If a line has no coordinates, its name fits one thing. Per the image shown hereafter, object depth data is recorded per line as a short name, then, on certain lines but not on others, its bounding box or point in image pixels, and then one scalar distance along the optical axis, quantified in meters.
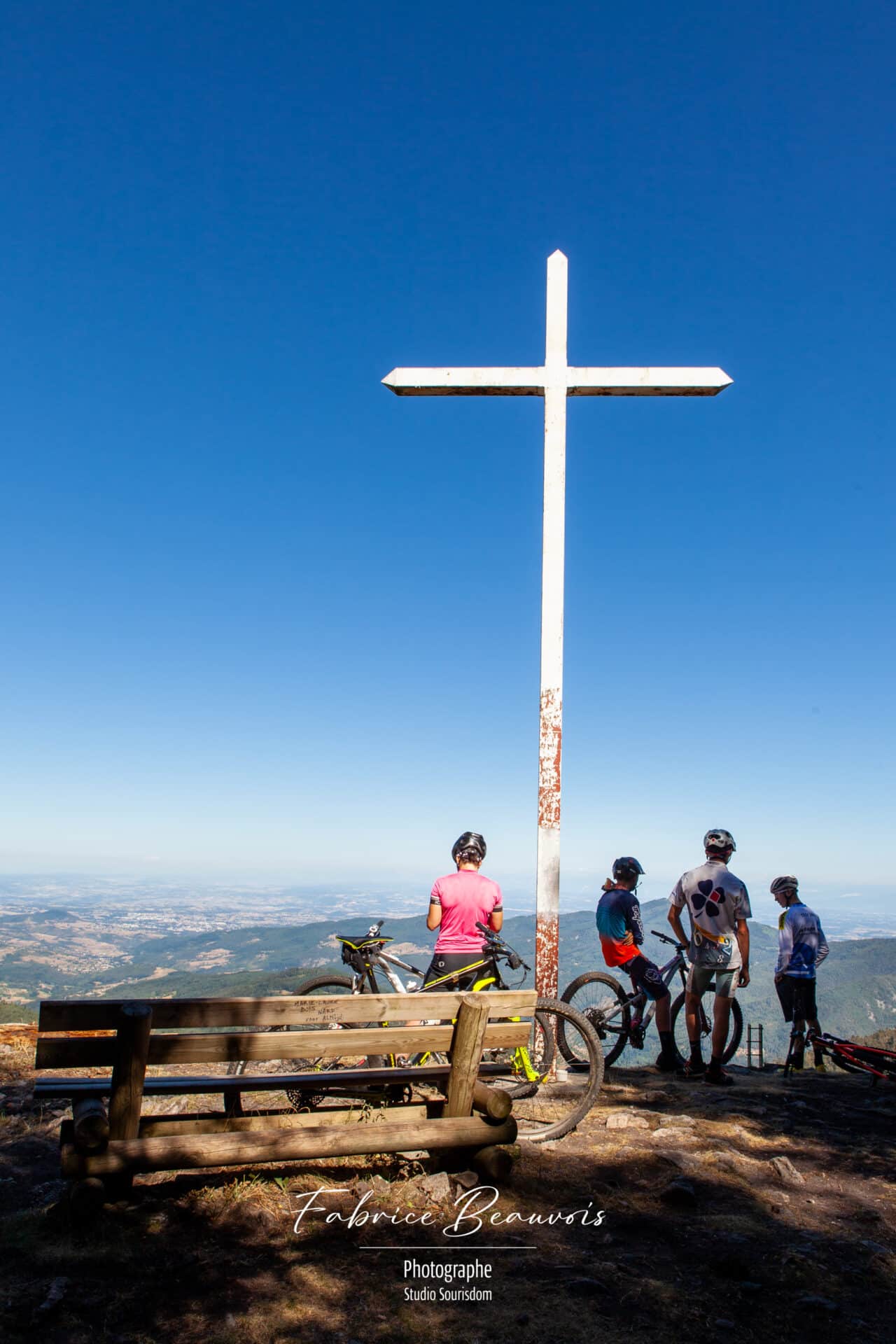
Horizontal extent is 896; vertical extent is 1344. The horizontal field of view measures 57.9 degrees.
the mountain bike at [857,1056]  8.42
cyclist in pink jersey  6.62
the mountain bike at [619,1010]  8.71
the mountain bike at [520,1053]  6.16
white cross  7.48
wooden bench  4.09
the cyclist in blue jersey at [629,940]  8.60
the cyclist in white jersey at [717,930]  8.29
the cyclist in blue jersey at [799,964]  10.03
